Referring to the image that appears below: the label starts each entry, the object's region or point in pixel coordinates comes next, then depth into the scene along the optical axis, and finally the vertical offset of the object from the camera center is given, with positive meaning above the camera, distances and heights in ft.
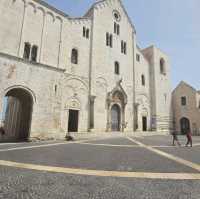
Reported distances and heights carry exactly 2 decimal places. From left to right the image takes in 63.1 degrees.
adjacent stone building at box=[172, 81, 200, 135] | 95.81 +10.62
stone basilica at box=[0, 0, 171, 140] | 48.16 +19.90
